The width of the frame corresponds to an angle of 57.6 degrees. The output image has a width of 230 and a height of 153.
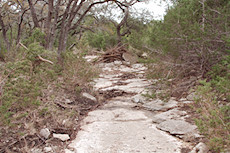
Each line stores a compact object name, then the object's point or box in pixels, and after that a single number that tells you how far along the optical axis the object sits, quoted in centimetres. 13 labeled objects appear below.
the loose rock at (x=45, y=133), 266
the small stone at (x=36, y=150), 234
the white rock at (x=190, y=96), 428
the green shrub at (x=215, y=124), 203
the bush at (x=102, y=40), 1393
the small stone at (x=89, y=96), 496
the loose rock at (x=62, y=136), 269
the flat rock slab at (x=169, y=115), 346
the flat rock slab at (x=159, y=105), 422
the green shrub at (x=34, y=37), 418
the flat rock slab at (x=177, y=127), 285
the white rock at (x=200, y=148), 224
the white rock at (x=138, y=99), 489
